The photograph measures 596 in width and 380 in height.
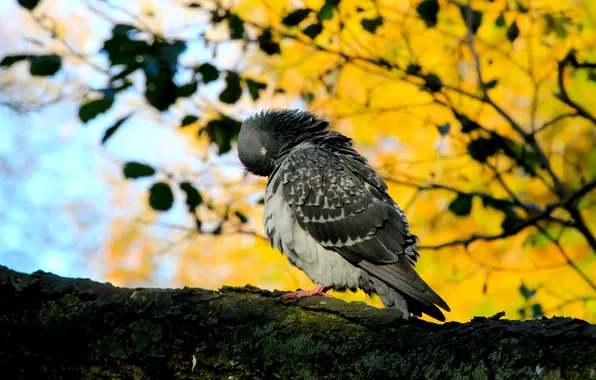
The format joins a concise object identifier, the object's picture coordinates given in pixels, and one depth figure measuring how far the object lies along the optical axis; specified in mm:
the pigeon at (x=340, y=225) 9914
